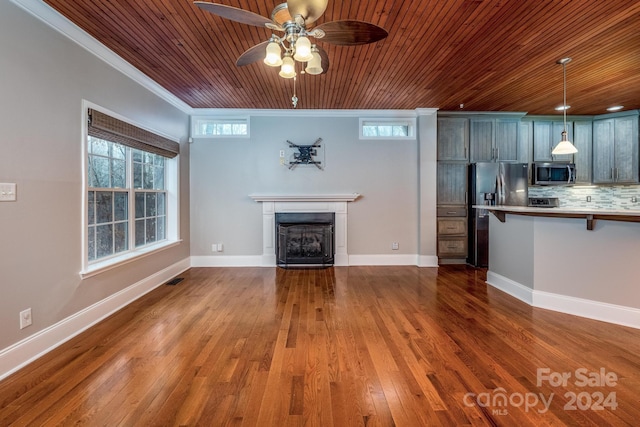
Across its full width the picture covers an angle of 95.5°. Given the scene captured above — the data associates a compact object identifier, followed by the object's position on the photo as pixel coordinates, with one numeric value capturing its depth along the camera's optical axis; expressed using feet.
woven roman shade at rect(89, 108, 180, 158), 9.05
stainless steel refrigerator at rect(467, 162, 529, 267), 15.96
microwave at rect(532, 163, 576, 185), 16.87
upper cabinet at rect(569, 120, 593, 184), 17.33
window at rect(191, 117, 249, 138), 16.51
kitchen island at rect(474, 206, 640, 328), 8.79
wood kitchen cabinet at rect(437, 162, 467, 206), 16.76
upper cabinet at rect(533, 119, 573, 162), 17.29
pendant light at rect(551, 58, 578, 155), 10.64
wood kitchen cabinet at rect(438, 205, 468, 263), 16.76
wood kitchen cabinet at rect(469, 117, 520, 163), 16.76
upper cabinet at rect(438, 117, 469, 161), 16.76
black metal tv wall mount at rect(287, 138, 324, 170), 16.57
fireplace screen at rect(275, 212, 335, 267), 16.20
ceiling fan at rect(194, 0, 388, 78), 5.40
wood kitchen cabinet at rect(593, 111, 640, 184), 16.12
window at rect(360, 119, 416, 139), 16.89
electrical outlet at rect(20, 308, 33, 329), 6.85
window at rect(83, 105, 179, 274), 9.58
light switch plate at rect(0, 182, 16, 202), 6.40
